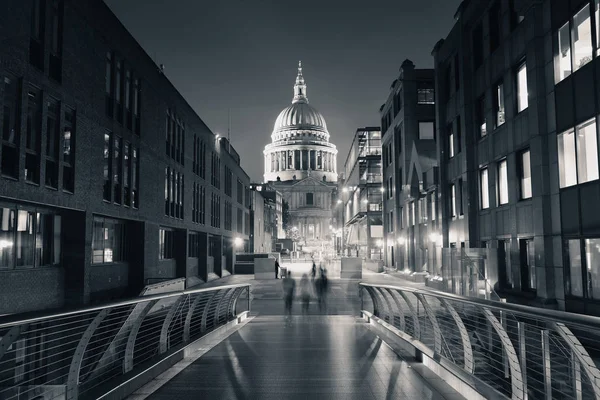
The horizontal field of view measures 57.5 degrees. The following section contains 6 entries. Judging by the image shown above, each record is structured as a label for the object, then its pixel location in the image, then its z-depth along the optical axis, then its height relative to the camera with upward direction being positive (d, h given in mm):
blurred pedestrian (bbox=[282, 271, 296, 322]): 20078 -1748
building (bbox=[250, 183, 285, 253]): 83006 +5307
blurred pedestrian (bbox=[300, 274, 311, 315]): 21453 -2175
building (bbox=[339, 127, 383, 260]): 69750 +6886
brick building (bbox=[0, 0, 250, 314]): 16047 +3408
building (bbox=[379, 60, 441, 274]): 38328 +5837
